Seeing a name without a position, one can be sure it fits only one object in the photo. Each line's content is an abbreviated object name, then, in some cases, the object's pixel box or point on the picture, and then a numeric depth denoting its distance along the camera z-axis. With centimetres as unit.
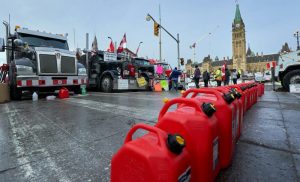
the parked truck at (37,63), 595
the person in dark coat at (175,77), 1108
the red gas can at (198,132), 102
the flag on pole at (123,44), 1543
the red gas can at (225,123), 136
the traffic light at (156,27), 1460
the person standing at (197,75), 1119
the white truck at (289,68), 800
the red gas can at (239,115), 191
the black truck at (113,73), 914
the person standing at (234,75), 1318
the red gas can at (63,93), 650
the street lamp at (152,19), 1383
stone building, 8745
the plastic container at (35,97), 601
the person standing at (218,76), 1196
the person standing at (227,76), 1239
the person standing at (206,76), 1188
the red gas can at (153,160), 80
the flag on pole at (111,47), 1515
